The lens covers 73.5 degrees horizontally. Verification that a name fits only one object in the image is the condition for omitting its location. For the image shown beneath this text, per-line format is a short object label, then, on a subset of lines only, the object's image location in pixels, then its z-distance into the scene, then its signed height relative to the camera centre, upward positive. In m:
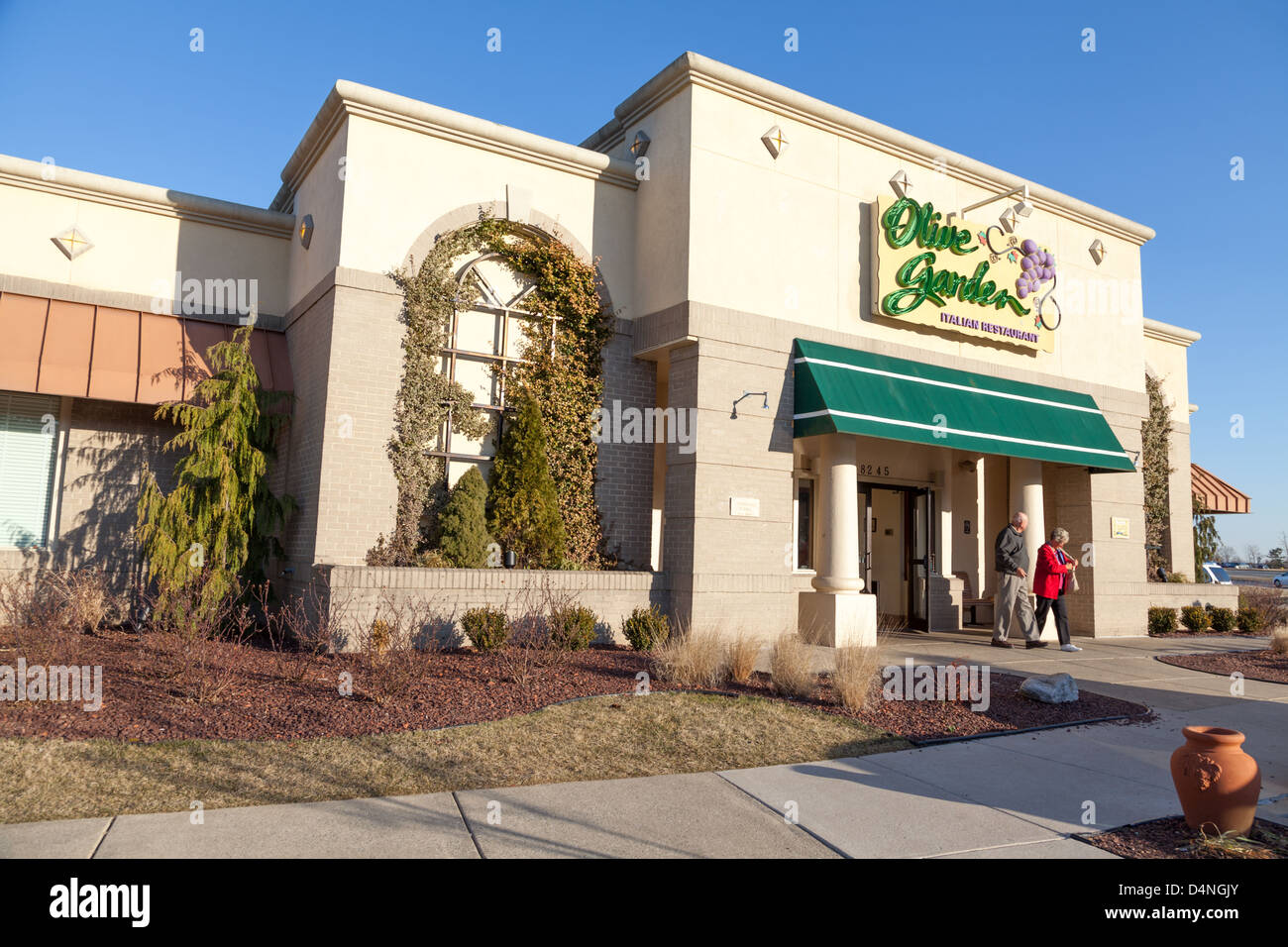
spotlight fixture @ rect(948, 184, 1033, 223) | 14.80 +6.37
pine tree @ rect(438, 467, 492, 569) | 11.59 +0.46
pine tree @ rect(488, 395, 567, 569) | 12.09 +0.86
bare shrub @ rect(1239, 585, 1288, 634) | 18.50 -0.53
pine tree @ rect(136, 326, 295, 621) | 11.10 +0.68
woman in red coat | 13.73 -0.01
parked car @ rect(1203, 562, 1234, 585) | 30.29 +0.27
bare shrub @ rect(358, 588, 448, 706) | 7.89 -0.94
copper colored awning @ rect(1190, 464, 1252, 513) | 23.77 +2.32
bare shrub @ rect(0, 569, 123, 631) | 8.74 -0.59
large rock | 9.05 -1.19
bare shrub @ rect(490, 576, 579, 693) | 9.06 -0.90
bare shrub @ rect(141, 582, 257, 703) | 7.76 -1.03
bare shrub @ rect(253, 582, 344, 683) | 9.13 -0.97
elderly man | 14.02 -0.22
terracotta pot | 5.15 -1.22
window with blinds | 12.16 +1.16
